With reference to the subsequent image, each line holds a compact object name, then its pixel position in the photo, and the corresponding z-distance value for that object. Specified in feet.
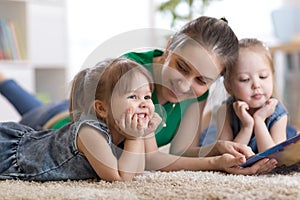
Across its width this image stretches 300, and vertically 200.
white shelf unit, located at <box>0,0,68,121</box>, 12.66
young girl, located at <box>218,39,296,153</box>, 6.41
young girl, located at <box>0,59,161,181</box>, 5.51
